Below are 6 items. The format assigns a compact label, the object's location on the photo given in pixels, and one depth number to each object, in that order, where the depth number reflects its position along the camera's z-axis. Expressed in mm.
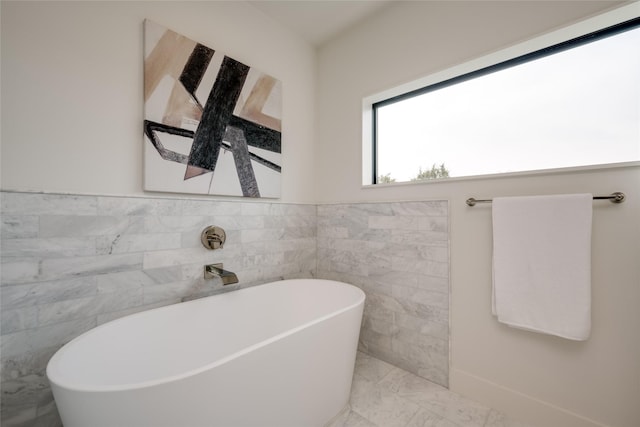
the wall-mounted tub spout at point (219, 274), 1502
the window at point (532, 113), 1288
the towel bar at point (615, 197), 1141
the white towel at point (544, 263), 1196
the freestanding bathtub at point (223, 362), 755
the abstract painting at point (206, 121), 1460
